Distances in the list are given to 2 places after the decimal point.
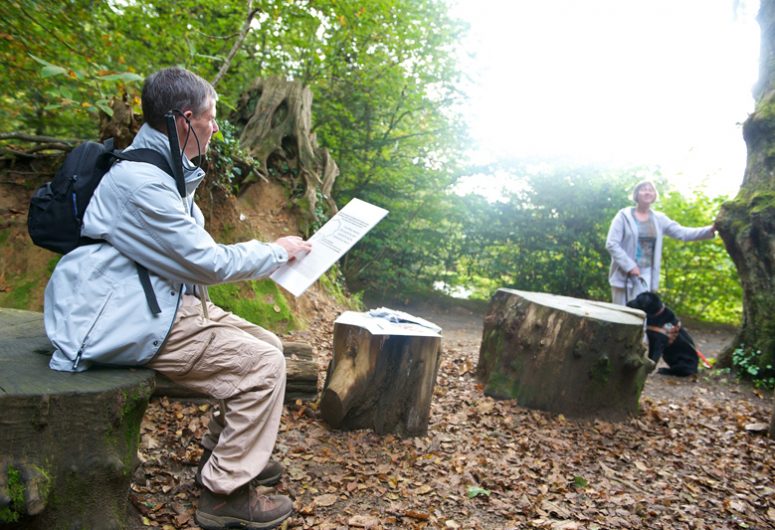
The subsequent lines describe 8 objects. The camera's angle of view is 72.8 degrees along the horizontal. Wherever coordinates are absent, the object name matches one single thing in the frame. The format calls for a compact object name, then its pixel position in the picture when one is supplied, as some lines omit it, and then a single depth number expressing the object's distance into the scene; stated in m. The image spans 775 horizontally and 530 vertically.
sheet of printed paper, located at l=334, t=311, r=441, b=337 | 3.54
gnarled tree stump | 7.19
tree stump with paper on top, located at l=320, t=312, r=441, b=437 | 3.55
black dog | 6.00
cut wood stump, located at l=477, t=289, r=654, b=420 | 4.46
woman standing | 6.34
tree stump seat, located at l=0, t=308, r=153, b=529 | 1.78
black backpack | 2.14
